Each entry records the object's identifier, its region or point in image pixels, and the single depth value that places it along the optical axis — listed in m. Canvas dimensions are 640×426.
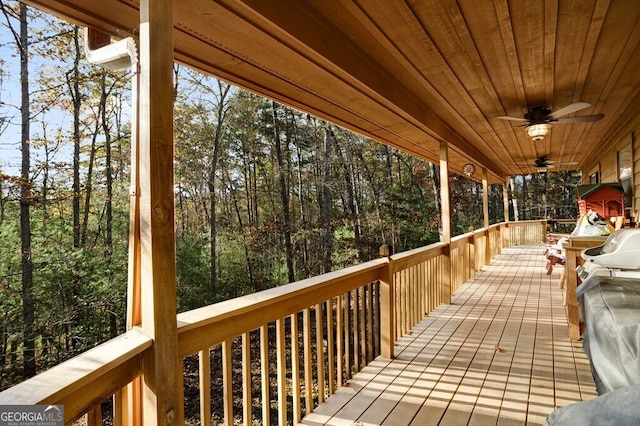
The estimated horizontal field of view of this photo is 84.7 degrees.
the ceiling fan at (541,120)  3.89
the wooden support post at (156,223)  1.16
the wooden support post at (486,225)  8.52
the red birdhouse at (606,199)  4.79
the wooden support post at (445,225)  5.18
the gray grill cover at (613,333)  0.97
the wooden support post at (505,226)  11.56
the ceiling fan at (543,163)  7.56
